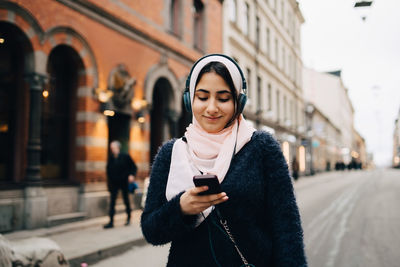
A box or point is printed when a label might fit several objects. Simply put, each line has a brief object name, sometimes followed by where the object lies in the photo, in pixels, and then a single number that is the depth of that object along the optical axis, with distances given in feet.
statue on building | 35.53
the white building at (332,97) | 187.52
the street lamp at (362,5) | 27.64
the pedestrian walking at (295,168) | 87.76
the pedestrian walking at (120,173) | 29.27
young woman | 5.14
